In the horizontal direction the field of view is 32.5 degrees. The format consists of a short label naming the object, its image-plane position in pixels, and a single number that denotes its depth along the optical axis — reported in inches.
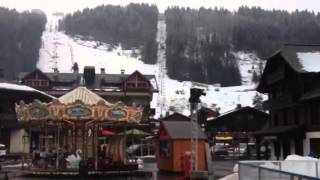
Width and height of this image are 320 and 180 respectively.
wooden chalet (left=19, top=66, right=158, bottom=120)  3128.0
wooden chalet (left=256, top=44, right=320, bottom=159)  1729.8
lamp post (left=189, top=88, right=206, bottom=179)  875.4
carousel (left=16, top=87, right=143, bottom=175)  1191.6
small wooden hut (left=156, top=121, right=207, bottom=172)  1300.4
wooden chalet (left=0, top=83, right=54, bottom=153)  2358.5
